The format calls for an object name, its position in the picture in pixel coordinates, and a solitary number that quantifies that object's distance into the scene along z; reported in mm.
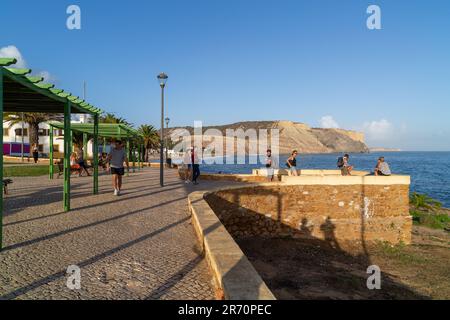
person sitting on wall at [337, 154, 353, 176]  18422
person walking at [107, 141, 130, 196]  10961
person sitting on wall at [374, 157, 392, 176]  16312
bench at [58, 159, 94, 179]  18345
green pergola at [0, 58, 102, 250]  5637
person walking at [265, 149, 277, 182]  16906
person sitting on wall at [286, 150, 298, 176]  16428
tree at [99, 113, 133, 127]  44719
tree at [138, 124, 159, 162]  50156
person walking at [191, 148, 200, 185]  15750
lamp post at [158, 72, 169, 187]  14820
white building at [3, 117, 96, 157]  50125
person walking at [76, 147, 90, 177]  19047
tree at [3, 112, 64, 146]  35625
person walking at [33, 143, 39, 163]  30391
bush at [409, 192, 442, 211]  23425
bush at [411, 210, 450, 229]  20245
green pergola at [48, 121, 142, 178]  16984
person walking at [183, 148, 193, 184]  15914
